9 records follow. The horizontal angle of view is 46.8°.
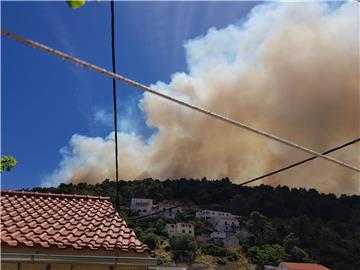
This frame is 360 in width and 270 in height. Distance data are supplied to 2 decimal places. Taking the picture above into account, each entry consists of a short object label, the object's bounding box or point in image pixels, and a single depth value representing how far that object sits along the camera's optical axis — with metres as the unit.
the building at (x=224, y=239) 147.75
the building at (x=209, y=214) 168.62
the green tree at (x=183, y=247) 128.50
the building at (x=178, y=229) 145.50
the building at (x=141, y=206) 163.38
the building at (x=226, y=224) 159.00
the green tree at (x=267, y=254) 131.27
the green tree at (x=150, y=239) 129.00
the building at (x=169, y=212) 163.75
